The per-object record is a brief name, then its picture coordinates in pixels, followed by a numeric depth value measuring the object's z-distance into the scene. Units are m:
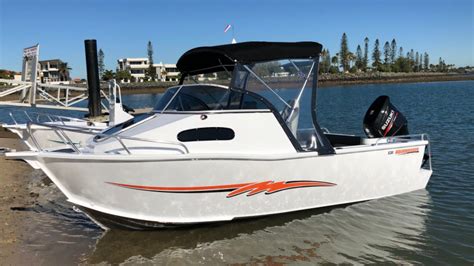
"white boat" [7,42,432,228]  5.64
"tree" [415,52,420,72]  170.94
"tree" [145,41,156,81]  118.62
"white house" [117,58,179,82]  122.88
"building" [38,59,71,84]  113.84
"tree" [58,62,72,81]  102.92
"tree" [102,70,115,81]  107.75
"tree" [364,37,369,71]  138.56
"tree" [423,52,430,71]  179.88
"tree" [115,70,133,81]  115.44
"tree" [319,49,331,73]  132.35
